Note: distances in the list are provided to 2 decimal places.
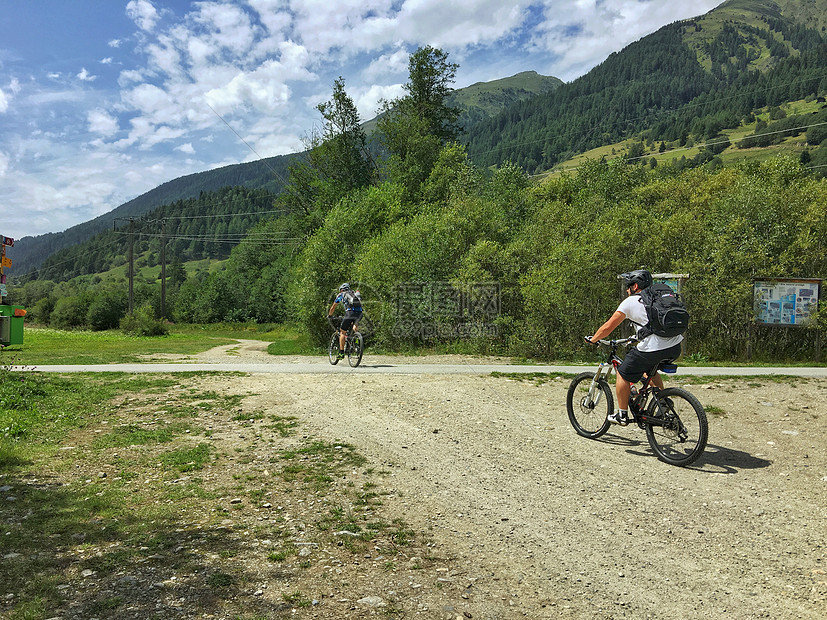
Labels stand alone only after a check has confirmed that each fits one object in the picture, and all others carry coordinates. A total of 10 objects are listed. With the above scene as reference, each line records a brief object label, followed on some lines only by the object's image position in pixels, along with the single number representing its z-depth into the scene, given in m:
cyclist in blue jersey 15.30
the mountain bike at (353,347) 15.60
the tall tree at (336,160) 39.97
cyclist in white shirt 6.64
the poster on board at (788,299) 16.94
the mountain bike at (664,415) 6.38
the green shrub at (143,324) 53.05
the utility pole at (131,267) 55.86
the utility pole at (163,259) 61.52
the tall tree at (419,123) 37.03
